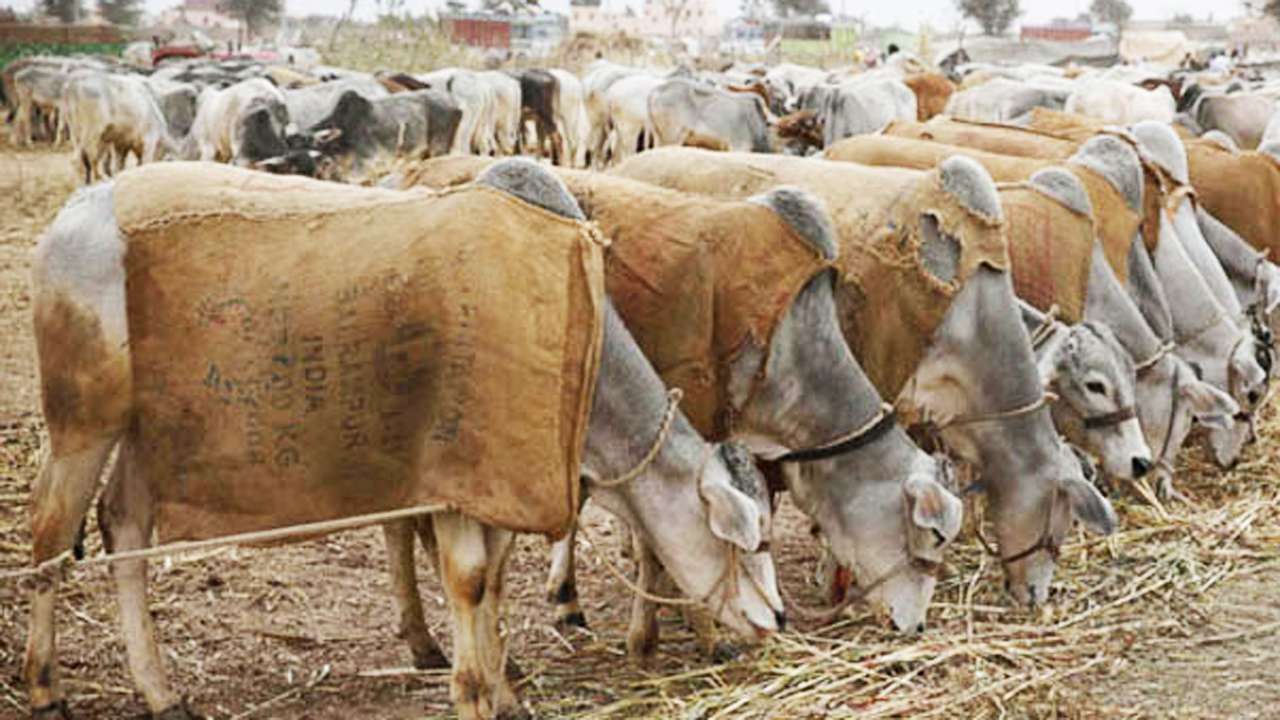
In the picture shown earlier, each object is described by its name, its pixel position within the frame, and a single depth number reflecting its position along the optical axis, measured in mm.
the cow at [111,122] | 22344
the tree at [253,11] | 84375
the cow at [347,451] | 4773
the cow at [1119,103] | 19141
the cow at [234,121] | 19609
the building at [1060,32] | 85375
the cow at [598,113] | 27203
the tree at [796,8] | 102312
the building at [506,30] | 66250
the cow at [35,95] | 30422
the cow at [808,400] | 5539
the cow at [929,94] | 20969
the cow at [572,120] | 28141
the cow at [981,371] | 6223
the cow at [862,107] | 19438
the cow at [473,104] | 26578
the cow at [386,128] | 20859
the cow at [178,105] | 25734
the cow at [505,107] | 27641
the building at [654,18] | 88375
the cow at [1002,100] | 19125
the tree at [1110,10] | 108812
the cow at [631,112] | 24766
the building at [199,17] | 95438
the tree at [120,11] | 75750
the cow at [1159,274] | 7816
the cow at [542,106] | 28312
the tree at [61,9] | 58406
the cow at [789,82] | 26688
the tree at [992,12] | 84062
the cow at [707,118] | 21031
